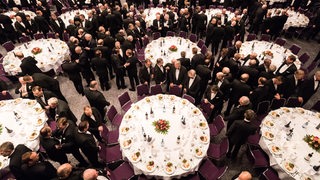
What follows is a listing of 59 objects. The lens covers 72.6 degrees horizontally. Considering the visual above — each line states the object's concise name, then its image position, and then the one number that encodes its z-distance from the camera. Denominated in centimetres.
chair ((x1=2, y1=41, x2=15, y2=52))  851
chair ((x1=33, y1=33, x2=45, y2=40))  930
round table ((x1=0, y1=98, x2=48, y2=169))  535
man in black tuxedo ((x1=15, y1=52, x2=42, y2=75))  698
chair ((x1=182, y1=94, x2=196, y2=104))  654
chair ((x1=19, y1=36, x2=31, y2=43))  894
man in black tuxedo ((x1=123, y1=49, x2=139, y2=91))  724
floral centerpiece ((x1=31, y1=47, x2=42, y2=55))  815
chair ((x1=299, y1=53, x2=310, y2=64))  798
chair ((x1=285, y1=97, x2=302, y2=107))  639
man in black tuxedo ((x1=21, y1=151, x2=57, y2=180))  416
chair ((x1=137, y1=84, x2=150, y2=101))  682
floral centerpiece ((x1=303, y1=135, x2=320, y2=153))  503
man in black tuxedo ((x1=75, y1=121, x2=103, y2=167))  478
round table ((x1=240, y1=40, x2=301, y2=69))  769
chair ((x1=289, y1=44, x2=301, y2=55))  823
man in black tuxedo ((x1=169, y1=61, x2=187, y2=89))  677
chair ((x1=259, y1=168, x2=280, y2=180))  471
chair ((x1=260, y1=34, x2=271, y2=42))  906
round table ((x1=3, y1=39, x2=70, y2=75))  776
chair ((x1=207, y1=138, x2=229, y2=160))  520
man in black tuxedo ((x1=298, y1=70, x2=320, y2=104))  625
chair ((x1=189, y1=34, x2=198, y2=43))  933
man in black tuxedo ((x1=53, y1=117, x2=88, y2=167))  492
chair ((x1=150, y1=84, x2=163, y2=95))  679
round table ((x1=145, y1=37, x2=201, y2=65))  788
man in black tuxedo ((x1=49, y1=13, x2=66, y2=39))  950
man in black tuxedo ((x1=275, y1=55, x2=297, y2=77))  670
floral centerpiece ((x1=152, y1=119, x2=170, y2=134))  539
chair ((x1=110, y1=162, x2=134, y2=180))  499
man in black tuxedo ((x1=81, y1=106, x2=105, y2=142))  523
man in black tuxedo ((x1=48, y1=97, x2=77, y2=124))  548
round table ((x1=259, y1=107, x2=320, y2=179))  476
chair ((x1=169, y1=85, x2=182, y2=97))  676
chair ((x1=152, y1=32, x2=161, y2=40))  926
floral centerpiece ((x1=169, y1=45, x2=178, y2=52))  803
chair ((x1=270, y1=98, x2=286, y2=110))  634
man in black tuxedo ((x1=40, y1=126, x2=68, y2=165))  462
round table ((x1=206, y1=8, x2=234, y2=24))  1043
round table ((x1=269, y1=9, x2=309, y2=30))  986
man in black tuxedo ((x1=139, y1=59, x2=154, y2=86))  703
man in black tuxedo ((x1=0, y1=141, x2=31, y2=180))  436
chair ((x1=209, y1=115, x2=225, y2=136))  576
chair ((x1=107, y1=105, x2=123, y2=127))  601
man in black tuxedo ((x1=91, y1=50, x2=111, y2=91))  729
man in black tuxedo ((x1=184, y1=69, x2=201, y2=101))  650
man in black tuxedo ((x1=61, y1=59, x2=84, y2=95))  718
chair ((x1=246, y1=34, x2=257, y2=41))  910
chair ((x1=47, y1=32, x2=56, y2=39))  947
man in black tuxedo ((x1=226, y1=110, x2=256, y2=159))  499
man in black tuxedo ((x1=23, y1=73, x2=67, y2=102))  655
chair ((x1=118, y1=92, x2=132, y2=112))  648
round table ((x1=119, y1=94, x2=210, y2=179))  483
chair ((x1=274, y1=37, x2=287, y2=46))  864
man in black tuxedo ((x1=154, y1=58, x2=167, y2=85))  696
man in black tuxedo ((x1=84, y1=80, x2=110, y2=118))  603
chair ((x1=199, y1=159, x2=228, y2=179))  491
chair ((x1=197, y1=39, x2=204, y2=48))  895
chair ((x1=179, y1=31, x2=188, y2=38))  942
